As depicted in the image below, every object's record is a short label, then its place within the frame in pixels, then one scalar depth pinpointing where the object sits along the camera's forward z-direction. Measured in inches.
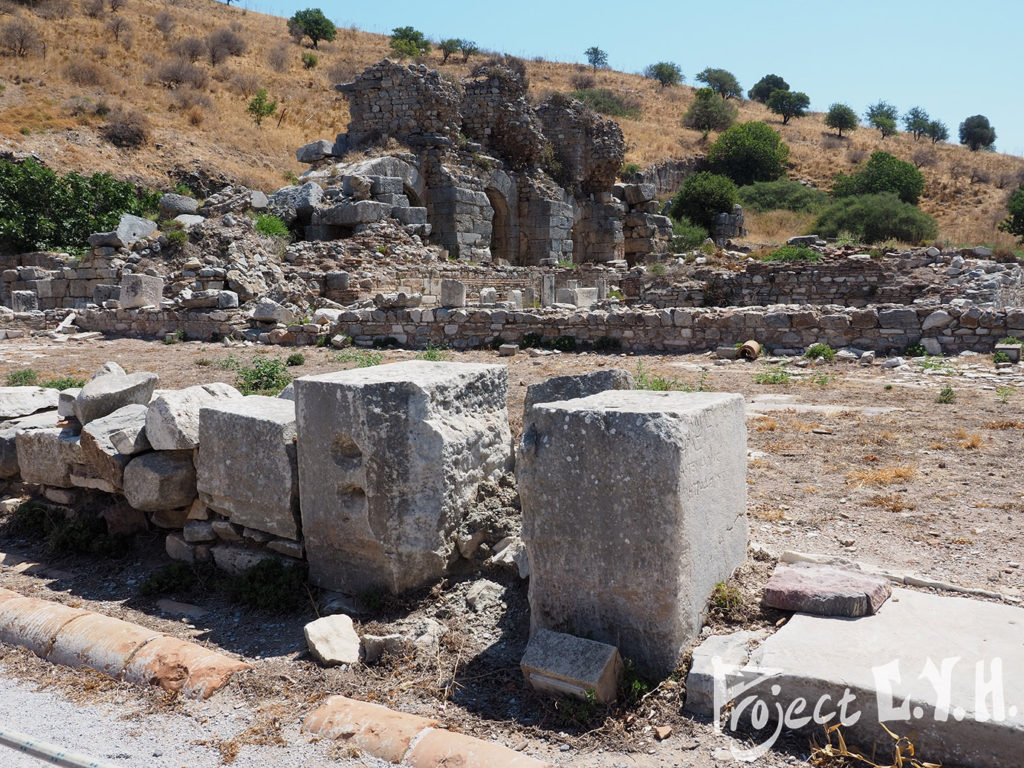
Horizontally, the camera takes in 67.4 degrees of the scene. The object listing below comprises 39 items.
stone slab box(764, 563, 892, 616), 119.1
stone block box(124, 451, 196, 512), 176.1
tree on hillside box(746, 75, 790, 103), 2551.7
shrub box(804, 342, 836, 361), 418.6
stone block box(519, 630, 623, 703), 113.0
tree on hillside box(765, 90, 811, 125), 2304.4
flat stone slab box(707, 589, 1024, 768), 92.7
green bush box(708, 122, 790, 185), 1696.6
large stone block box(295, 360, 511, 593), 144.1
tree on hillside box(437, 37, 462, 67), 2073.0
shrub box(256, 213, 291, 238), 676.7
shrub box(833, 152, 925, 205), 1448.1
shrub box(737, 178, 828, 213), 1502.2
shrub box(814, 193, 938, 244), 1125.7
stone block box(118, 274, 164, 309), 594.5
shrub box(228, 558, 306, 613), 157.9
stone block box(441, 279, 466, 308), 550.9
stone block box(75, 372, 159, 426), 197.0
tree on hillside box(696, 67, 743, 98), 2479.1
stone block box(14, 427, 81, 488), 197.9
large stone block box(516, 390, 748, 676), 114.3
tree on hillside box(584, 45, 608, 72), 2591.0
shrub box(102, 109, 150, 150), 1085.1
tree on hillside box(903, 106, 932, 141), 2244.1
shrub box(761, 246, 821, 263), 765.9
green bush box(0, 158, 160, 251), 746.8
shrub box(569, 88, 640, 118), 2006.6
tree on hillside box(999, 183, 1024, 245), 1182.9
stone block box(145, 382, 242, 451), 173.8
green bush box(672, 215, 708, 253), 1163.3
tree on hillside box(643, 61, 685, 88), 2463.1
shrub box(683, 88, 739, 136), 2020.2
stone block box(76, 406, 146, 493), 184.2
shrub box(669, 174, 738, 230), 1322.6
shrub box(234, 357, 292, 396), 319.8
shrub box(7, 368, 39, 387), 340.5
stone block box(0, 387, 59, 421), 226.9
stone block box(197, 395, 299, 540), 160.4
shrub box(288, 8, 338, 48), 1898.4
